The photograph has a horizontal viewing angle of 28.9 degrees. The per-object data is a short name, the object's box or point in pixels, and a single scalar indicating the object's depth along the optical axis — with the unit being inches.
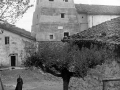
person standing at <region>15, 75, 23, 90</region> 480.7
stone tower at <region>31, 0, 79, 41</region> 1173.1
